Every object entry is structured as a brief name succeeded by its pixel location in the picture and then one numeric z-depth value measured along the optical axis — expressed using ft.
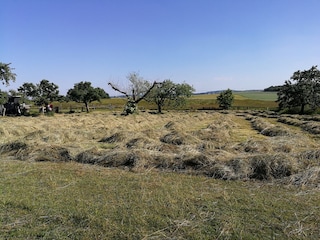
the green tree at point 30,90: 137.08
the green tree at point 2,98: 93.64
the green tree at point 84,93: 139.54
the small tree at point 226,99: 193.36
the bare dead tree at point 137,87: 121.35
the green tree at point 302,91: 123.34
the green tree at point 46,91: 136.98
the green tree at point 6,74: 79.97
